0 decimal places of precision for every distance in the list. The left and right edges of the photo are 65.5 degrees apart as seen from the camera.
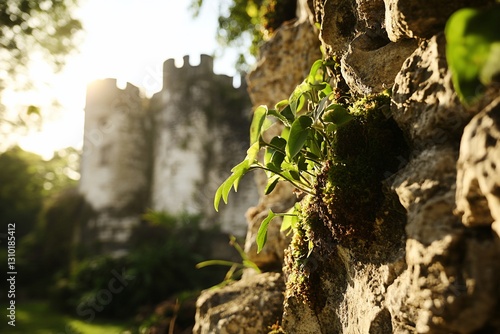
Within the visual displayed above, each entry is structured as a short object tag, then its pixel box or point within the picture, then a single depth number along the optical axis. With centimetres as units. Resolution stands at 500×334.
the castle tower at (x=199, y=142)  1577
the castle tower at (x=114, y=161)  1644
